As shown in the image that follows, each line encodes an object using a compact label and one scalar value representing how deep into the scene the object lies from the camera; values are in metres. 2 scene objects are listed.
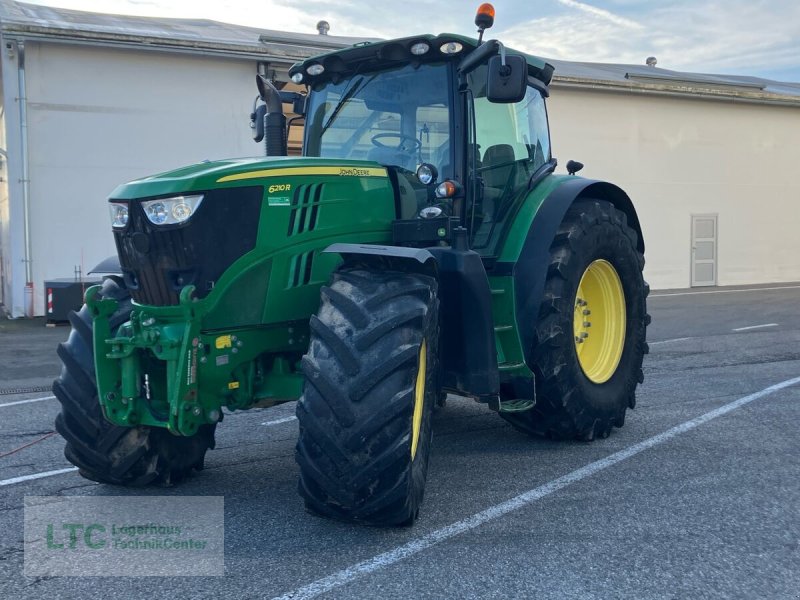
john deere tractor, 3.76
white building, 13.84
